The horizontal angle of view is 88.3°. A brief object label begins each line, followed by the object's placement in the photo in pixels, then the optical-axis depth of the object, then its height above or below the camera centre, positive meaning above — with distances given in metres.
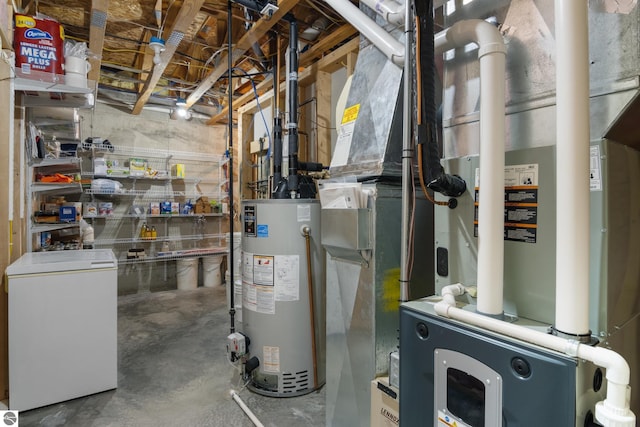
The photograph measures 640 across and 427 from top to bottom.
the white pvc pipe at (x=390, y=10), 1.30 +0.82
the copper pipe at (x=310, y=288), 2.17 -0.51
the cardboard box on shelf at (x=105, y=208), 4.28 +0.05
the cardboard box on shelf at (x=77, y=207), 3.33 +0.05
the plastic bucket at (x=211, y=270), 4.91 -0.88
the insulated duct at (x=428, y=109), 0.96 +0.30
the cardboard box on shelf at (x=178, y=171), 4.82 +0.59
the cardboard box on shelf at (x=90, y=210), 4.12 +0.02
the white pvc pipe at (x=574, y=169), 0.69 +0.09
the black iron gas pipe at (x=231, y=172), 2.21 +0.27
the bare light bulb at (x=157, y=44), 2.63 +1.34
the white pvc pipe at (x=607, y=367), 0.60 -0.29
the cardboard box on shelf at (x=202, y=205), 4.92 +0.10
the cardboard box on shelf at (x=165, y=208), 4.69 +0.05
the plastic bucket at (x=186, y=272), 4.76 -0.88
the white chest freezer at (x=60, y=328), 1.97 -0.74
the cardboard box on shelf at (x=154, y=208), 4.62 +0.04
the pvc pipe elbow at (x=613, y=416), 0.59 -0.38
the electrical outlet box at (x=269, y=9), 2.15 +1.33
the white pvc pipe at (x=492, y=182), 0.84 +0.07
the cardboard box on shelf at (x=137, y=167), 4.42 +0.61
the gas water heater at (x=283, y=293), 2.13 -0.54
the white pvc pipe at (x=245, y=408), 1.85 -1.18
